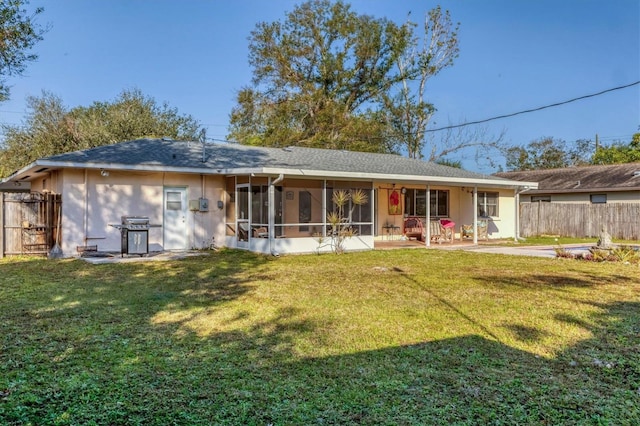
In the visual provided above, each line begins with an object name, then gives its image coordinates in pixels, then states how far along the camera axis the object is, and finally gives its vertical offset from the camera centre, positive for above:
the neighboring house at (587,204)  19.77 +0.34
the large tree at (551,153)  42.98 +5.66
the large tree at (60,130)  25.12 +4.78
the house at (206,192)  11.81 +0.61
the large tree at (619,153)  33.75 +4.69
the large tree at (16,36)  13.92 +5.66
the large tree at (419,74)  29.28 +9.30
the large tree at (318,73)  28.66 +9.30
